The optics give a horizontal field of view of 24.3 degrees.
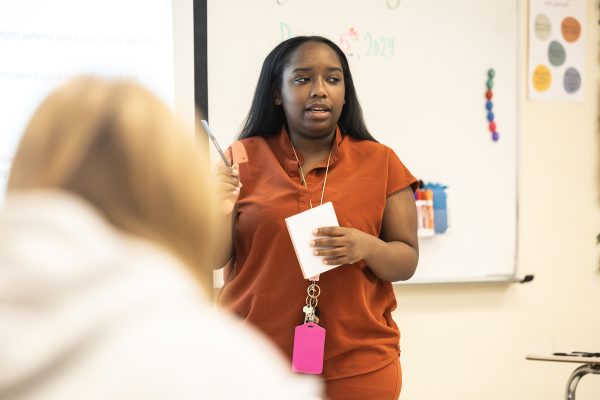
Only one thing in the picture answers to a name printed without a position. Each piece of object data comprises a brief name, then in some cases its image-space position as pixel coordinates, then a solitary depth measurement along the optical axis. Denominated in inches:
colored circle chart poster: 161.3
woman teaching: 116.9
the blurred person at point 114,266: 55.3
